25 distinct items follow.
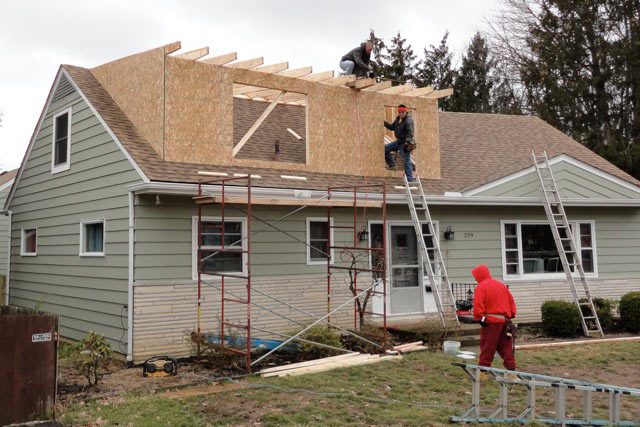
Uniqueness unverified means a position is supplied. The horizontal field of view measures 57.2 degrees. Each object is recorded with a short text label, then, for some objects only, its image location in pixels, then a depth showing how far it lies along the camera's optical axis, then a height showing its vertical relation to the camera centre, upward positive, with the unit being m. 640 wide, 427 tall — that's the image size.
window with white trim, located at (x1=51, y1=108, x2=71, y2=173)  12.36 +2.47
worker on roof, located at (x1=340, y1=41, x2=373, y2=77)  12.74 +4.23
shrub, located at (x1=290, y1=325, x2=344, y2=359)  9.59 -1.47
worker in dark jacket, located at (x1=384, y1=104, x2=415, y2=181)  12.33 +2.49
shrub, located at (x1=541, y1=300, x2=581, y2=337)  11.80 -1.35
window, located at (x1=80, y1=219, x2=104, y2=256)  11.01 +0.34
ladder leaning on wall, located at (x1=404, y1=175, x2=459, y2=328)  10.94 +0.27
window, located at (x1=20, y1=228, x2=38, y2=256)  13.76 +0.35
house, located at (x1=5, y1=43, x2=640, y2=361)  9.99 +1.08
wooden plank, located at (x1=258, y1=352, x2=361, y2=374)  8.59 -1.67
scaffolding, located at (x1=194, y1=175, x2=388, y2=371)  9.14 +0.06
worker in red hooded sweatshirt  7.69 -0.86
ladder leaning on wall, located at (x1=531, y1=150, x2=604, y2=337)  12.22 +0.54
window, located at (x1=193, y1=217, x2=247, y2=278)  10.30 +0.19
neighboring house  14.83 +0.50
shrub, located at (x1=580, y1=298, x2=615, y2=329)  12.47 -1.27
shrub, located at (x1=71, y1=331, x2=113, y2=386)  8.03 -1.37
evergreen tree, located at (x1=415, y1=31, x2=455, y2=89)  37.91 +12.15
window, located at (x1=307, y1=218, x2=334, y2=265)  11.56 +0.27
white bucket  9.02 -1.46
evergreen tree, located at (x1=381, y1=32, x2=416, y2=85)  37.81 +12.62
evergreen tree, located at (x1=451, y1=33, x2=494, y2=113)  36.66 +10.82
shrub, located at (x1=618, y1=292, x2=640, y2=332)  12.48 -1.29
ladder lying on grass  5.76 -1.57
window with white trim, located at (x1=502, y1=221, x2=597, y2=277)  13.65 +0.09
